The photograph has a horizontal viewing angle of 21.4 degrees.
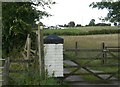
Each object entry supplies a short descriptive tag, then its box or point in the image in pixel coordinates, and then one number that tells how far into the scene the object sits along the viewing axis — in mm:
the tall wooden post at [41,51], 7738
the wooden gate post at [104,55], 8912
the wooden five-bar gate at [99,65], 8422
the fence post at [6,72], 6966
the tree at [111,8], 11461
